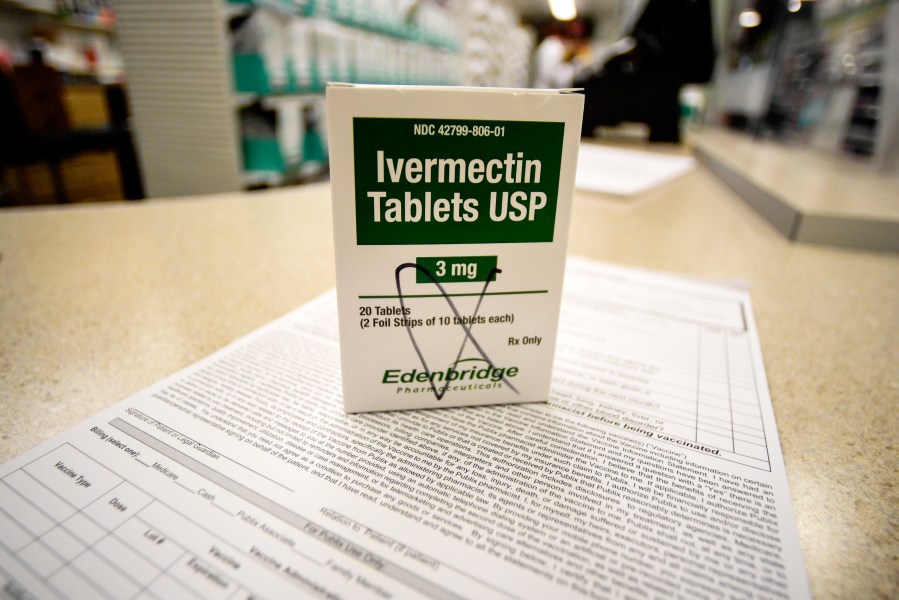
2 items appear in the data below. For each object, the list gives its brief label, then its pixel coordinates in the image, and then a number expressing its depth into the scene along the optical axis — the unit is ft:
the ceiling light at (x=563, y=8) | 18.69
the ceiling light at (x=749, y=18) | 6.80
